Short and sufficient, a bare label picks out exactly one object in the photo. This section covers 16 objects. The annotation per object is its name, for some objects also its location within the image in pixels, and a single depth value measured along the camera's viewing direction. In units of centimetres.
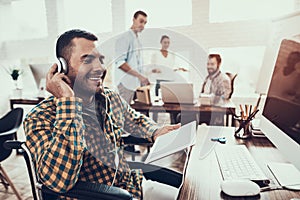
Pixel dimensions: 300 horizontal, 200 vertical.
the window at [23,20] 475
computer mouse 78
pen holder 140
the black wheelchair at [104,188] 88
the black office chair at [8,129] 211
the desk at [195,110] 239
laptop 241
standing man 272
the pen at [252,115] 146
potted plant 362
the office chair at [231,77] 322
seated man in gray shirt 287
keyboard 90
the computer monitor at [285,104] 84
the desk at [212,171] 80
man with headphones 96
